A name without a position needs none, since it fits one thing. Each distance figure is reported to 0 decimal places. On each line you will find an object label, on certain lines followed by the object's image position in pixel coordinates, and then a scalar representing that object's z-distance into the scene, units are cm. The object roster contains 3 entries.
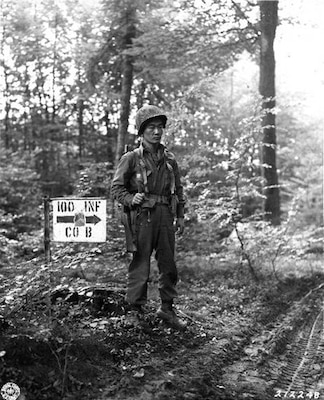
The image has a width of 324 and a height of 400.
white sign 418
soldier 500
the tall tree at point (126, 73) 1334
